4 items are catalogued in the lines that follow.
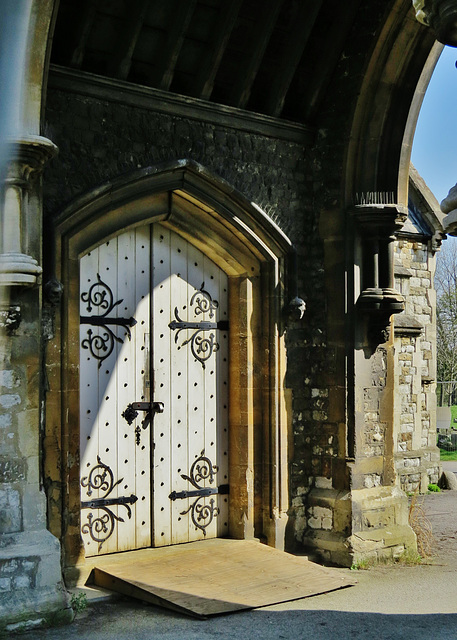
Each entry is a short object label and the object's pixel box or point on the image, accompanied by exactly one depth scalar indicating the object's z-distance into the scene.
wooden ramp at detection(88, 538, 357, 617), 5.84
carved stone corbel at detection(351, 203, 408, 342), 7.38
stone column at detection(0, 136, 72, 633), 5.35
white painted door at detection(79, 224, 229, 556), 6.68
